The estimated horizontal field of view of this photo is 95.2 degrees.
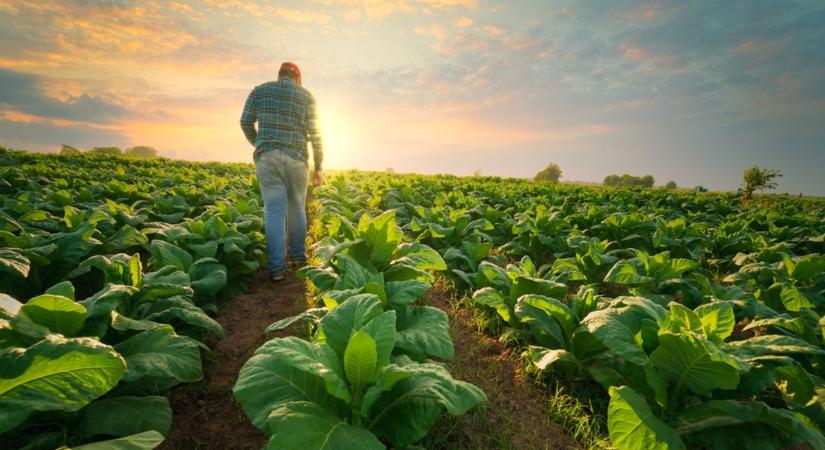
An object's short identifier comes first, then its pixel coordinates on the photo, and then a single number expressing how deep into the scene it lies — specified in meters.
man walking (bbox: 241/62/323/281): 4.61
